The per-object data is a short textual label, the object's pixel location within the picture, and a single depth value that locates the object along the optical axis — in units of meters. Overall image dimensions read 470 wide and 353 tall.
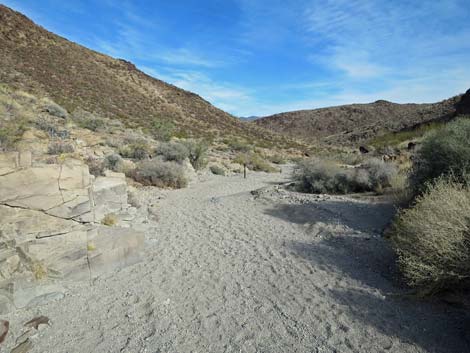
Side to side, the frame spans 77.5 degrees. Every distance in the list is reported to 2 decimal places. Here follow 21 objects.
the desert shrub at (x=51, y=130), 11.40
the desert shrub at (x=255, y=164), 17.91
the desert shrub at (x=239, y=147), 24.00
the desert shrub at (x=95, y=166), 7.81
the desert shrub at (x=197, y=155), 15.38
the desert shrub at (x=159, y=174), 10.74
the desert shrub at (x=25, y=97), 16.14
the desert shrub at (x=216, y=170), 15.05
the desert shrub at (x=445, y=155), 5.95
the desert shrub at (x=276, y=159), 22.69
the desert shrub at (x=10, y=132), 6.29
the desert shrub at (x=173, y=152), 13.55
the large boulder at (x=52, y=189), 3.96
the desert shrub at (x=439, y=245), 3.44
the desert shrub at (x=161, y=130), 19.56
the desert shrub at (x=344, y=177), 9.27
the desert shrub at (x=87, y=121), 16.69
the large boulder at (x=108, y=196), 5.38
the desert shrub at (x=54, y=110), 16.11
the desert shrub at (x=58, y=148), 7.90
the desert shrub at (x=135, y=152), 13.27
